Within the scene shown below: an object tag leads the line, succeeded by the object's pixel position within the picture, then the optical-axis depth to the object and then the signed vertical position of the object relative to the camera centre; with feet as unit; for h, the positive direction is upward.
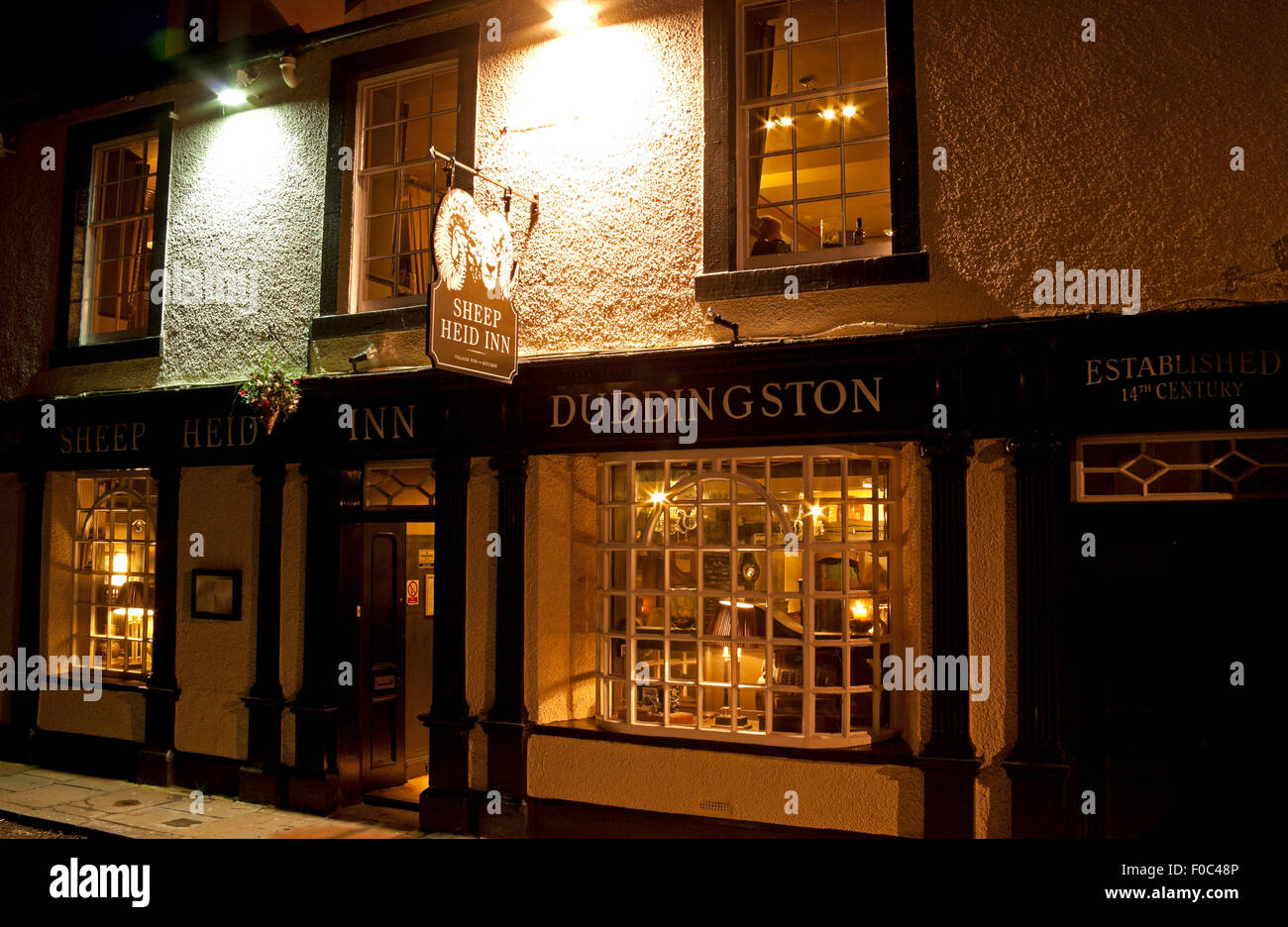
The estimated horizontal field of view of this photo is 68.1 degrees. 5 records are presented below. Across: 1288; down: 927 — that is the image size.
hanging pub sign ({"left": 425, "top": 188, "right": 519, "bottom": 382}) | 20.24 +5.75
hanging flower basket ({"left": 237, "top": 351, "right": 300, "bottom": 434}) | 25.68 +4.18
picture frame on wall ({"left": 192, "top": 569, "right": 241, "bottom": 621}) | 27.89 -1.31
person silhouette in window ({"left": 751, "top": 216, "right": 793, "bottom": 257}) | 22.95 +7.52
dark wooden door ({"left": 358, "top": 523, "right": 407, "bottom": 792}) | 27.14 -3.15
